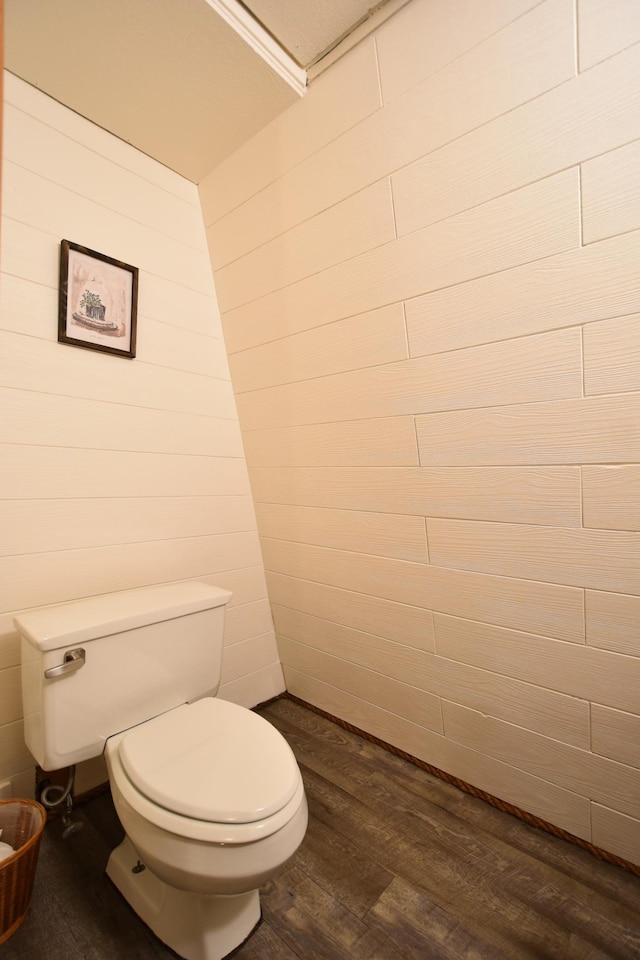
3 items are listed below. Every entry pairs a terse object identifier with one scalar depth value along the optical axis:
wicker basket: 0.96
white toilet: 0.86
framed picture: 1.35
